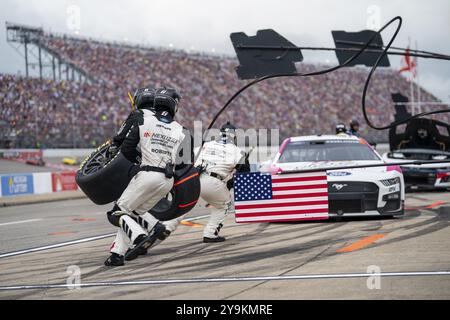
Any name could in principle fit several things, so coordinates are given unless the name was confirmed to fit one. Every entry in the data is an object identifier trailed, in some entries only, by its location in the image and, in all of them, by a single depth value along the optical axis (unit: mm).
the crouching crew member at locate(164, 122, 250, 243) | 17547
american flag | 18172
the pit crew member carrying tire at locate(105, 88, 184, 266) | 13898
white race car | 19859
